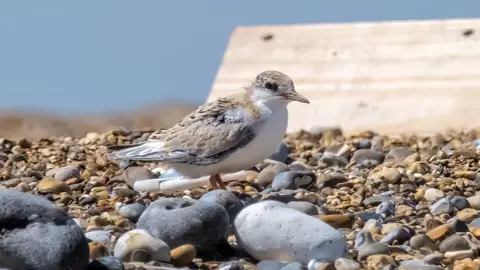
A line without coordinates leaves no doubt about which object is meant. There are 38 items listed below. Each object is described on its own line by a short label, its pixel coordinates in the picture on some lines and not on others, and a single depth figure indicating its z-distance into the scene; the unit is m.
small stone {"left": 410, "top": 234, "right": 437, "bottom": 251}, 8.98
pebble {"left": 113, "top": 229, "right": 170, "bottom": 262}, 8.30
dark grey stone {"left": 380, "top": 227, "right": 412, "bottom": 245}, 9.15
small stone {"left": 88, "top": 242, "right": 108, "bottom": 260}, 8.34
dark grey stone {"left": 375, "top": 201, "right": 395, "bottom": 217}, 10.34
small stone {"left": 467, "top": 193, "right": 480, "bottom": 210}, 10.66
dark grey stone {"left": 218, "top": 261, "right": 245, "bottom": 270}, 8.12
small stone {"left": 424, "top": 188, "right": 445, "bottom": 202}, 11.05
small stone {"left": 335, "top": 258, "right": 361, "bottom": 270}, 8.21
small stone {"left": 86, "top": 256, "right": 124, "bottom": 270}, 7.92
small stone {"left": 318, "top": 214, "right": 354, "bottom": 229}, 9.66
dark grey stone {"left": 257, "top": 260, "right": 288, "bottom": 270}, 8.20
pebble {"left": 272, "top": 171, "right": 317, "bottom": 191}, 11.91
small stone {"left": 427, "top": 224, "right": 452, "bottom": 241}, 9.19
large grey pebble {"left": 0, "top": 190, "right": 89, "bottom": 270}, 7.63
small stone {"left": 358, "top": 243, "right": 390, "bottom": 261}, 8.60
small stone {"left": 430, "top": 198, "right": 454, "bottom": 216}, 10.30
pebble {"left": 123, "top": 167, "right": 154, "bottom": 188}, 12.75
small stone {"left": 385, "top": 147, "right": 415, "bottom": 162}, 14.29
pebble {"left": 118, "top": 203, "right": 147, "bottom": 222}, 9.87
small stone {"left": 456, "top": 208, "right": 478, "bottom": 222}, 10.04
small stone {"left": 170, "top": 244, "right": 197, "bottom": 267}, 8.39
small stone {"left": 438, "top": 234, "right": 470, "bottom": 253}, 8.93
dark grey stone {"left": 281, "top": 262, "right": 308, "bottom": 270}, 8.14
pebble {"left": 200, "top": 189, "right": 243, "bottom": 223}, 9.57
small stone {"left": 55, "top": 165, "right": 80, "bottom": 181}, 13.00
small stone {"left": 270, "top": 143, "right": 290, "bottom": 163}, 14.71
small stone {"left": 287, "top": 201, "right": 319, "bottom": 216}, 9.93
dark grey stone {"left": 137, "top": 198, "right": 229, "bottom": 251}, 8.59
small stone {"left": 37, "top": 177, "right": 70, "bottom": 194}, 11.79
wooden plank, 17.30
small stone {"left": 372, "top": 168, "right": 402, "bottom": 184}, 12.00
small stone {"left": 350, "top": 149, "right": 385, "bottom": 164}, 14.30
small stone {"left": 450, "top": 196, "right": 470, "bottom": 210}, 10.55
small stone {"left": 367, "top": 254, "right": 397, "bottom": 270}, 8.34
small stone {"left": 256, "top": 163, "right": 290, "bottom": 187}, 12.60
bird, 11.15
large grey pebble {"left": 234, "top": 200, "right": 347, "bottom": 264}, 8.35
